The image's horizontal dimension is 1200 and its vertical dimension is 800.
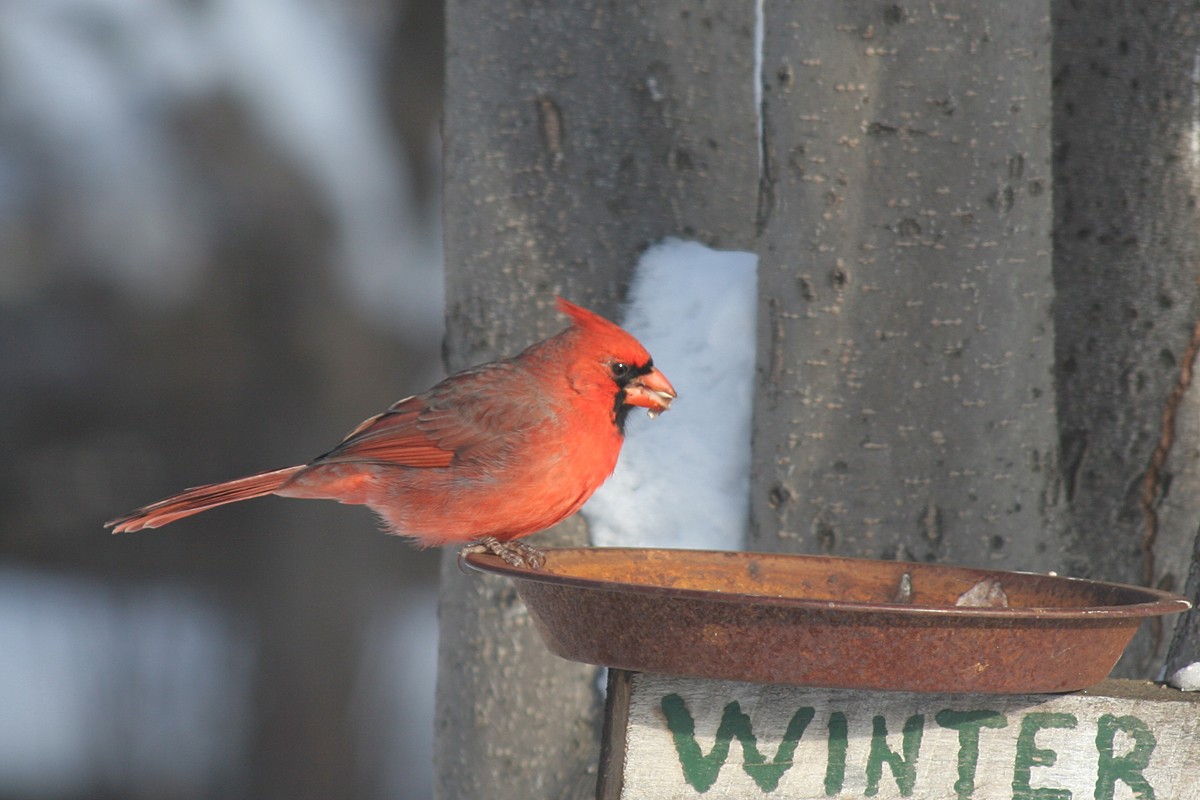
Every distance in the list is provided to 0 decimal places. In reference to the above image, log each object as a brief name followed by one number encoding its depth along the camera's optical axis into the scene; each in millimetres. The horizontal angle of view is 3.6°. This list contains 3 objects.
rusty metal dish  6350
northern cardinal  6631
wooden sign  6400
